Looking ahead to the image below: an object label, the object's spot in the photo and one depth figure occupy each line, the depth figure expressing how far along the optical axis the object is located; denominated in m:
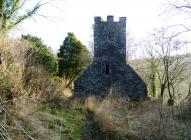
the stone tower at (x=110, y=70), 14.10
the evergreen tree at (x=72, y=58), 16.43
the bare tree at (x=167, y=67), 16.91
